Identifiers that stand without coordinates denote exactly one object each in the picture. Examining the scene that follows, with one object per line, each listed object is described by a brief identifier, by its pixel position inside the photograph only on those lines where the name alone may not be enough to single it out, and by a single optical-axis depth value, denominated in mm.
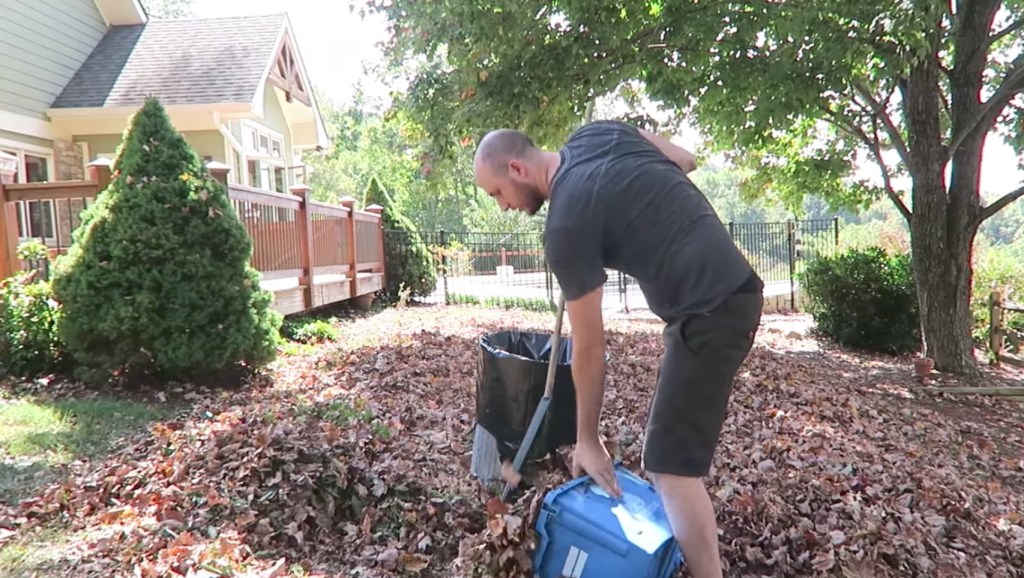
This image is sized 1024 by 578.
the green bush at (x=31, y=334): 5469
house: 10375
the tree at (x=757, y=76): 6574
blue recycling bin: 2051
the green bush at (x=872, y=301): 9883
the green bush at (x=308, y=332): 7996
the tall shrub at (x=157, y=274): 5129
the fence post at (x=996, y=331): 9586
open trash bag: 2773
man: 2016
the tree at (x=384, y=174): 34094
